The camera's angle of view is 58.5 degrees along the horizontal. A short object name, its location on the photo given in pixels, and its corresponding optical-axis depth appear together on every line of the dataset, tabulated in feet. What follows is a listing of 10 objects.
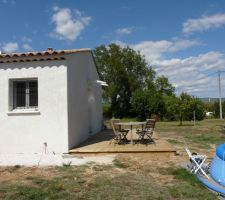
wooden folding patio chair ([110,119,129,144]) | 26.24
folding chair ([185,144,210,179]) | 16.35
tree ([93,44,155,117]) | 96.61
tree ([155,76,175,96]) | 106.15
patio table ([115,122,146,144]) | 25.72
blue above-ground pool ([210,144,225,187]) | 14.70
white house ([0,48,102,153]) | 22.64
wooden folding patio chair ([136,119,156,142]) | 26.17
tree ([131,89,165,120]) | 65.22
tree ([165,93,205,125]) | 55.89
